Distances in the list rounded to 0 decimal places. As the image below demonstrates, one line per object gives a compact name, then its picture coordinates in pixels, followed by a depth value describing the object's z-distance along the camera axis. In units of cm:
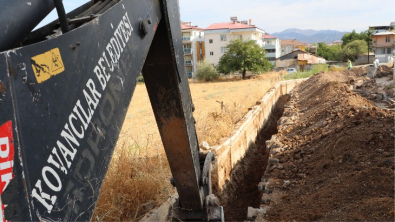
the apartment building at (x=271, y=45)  8675
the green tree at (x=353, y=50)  6591
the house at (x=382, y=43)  6707
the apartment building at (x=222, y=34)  5944
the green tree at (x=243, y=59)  3916
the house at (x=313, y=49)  9688
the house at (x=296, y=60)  6047
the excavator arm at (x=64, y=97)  102
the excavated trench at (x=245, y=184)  622
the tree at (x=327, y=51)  9162
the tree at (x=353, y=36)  8025
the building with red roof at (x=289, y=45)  11138
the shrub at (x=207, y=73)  4062
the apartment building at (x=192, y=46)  6325
